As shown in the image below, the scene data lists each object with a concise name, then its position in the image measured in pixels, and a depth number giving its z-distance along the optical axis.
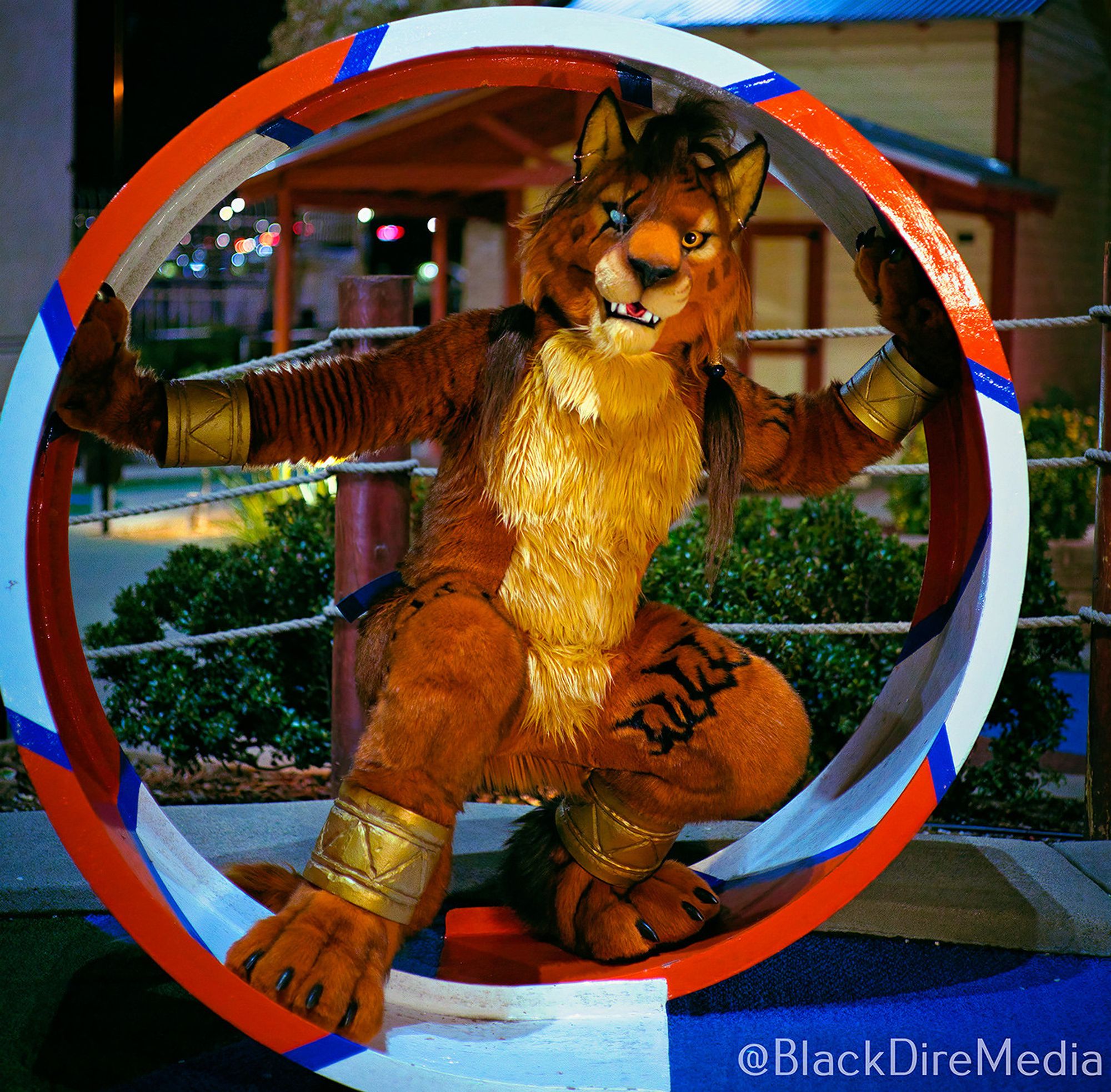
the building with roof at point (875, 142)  10.65
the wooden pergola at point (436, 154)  10.31
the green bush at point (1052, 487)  6.98
